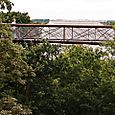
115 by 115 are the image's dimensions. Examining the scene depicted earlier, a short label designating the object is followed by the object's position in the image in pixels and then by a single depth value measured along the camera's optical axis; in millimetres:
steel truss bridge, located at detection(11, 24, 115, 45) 19953
